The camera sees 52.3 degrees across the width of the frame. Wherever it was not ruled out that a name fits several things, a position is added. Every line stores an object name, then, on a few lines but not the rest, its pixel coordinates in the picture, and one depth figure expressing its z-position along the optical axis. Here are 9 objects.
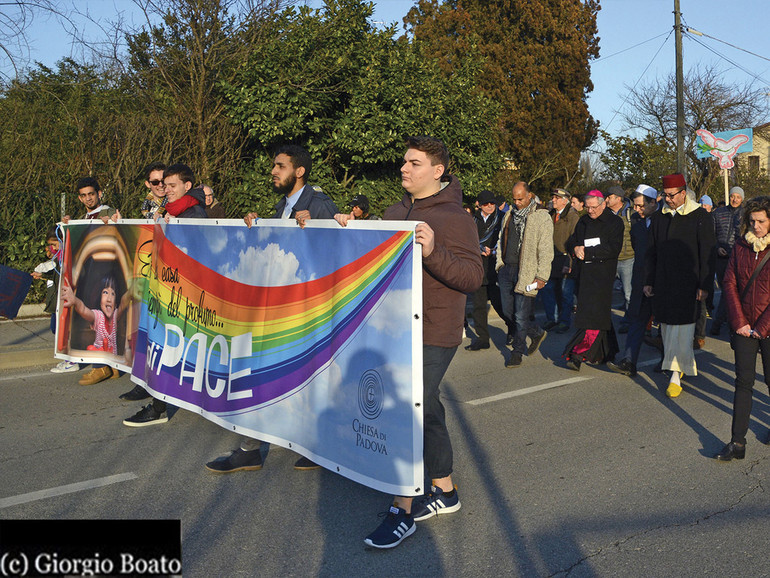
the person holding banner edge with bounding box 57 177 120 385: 7.63
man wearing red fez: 7.45
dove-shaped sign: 18.89
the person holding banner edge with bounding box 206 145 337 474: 5.18
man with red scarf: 6.20
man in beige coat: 9.02
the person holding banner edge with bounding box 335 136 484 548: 4.07
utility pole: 23.78
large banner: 4.02
